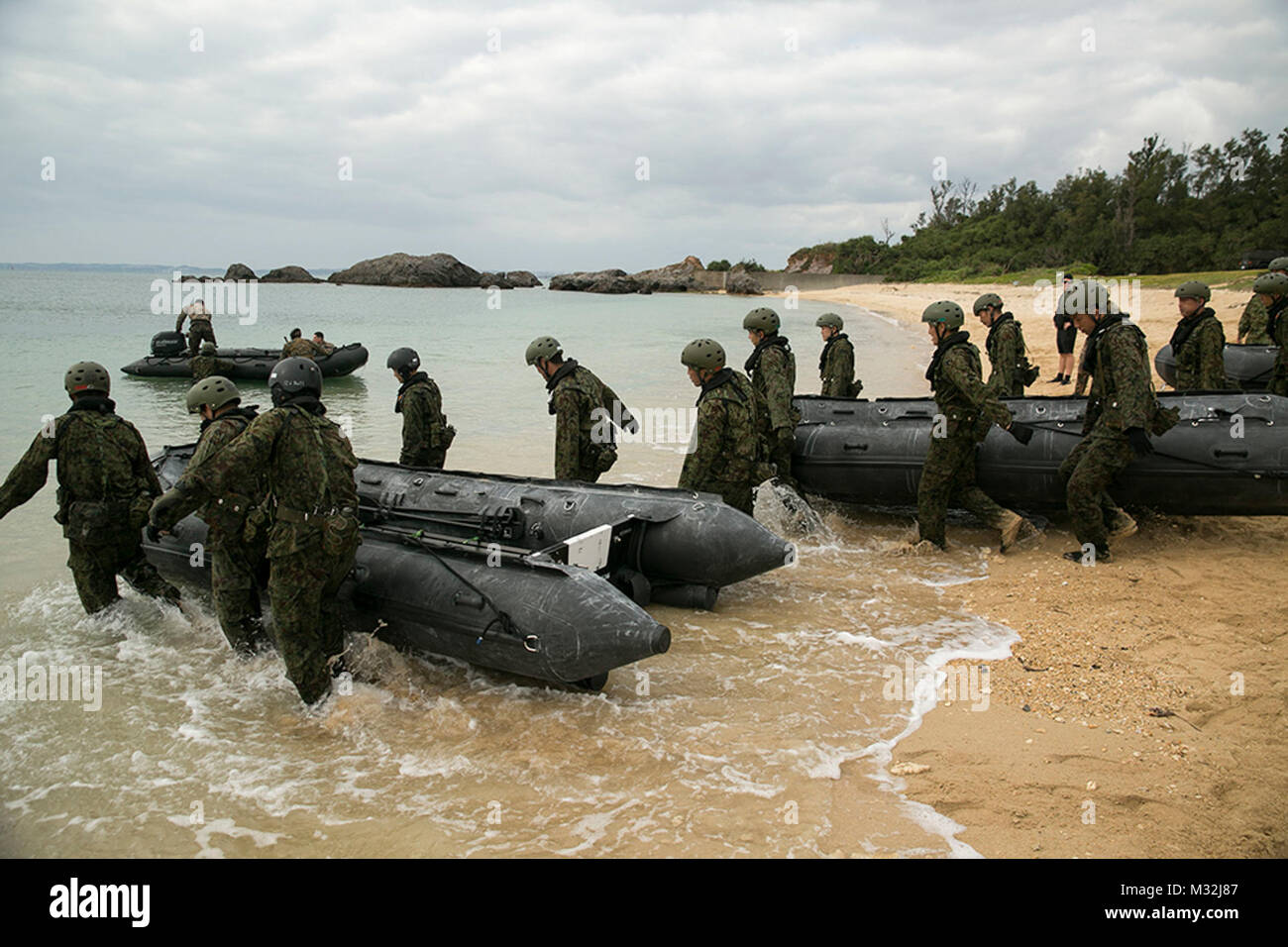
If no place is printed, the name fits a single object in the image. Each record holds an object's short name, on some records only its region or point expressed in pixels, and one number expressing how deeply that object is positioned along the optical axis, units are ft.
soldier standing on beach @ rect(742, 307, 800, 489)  26.25
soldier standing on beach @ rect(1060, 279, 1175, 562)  21.95
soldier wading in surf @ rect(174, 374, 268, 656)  17.47
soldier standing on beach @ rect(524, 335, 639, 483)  23.97
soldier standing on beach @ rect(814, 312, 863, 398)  34.42
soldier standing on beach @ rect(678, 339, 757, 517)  23.36
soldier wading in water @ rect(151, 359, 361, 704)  15.38
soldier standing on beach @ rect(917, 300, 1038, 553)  23.27
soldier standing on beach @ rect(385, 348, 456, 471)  26.25
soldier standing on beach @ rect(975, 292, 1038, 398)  33.58
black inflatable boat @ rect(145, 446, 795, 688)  16.06
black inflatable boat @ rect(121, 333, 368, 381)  67.10
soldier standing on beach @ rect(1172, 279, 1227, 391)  26.86
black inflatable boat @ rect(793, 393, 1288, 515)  22.67
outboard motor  73.82
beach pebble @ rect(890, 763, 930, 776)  13.56
